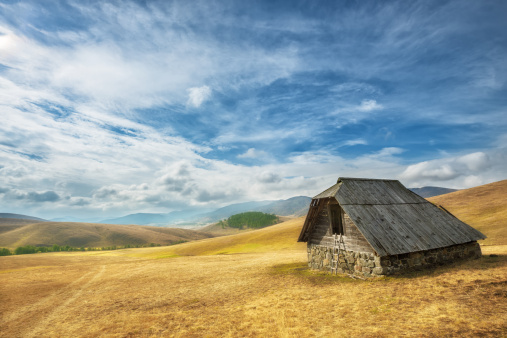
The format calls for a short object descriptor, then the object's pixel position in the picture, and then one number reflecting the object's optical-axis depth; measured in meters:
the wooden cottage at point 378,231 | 16.78
